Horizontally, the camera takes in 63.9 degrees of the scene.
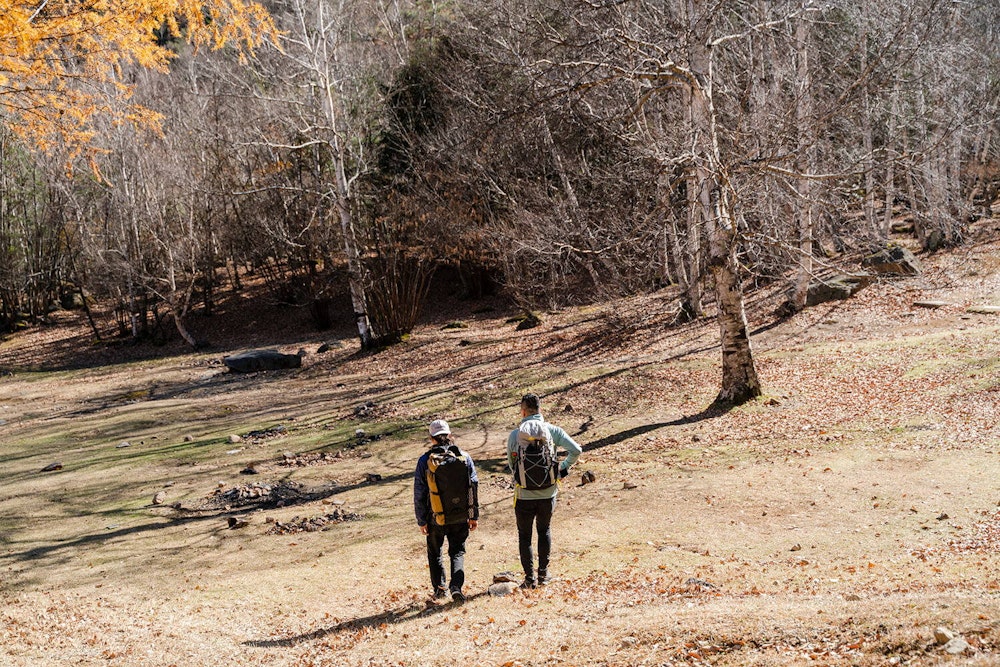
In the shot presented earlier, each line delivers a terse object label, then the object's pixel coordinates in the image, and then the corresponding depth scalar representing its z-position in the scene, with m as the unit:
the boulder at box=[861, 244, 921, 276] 19.64
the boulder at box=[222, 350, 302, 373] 23.61
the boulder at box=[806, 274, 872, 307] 19.73
